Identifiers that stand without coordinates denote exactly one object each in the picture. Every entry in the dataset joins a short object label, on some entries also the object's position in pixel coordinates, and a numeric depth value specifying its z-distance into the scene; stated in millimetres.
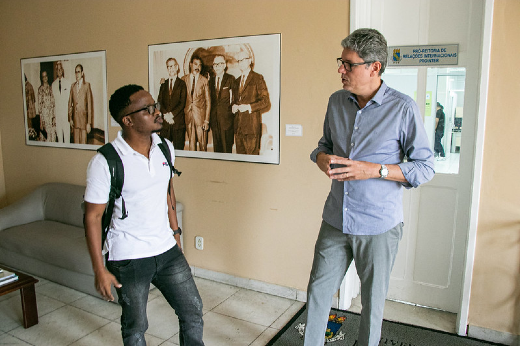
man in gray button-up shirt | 1878
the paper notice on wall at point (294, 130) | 3166
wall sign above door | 2840
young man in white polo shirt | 1857
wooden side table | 2902
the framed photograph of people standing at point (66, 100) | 4180
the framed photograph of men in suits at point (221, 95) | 3265
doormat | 2701
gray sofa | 3449
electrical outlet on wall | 3777
